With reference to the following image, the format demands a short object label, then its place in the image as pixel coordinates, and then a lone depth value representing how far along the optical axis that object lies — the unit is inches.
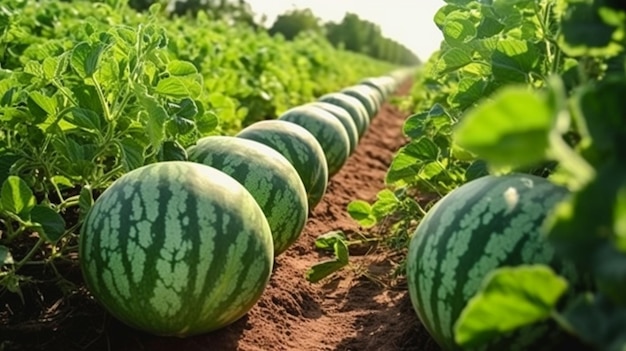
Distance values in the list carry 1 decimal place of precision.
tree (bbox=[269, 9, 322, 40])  1862.0
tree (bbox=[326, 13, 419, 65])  2812.5
